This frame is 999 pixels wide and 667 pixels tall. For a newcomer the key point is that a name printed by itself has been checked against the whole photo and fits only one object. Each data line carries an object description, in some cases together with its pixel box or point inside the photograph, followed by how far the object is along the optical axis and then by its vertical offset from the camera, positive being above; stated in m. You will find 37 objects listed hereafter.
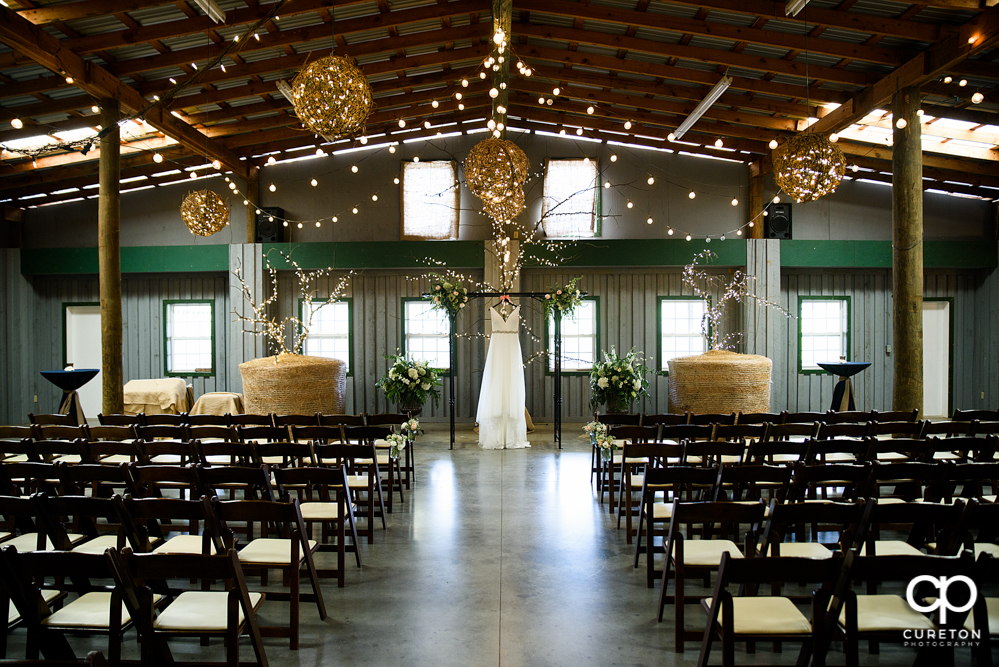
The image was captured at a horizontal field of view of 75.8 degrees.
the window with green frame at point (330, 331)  12.67 -0.09
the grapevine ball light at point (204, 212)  9.45 +1.71
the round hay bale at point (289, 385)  9.53 -0.88
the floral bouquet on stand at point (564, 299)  9.78 +0.40
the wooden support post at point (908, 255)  7.72 +0.83
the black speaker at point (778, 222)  12.05 +1.91
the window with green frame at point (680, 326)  12.45 -0.03
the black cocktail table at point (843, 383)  9.84 -0.95
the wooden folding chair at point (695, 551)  3.25 -1.09
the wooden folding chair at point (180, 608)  2.54 -1.15
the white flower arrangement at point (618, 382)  10.35 -0.93
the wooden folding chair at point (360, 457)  4.96 -1.05
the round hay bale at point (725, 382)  10.19 -0.93
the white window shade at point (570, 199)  12.47 +2.46
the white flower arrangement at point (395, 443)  6.38 -1.18
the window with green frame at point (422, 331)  12.58 -0.10
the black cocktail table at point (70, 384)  8.55 -0.76
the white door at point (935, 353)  12.28 -0.58
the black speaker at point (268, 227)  12.30 +1.92
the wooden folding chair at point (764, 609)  2.49 -1.23
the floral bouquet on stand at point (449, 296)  9.80 +0.46
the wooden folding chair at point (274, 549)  3.31 -1.19
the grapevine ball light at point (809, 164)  6.39 +1.60
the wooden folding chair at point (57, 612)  2.54 -1.18
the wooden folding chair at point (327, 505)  4.15 -1.25
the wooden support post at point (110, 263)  8.21 +0.84
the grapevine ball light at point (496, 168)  7.17 +1.77
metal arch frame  9.44 -0.50
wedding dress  9.37 -0.99
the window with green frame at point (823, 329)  12.38 -0.10
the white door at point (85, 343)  12.80 -0.30
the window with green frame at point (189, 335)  12.71 -0.16
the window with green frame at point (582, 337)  12.48 -0.23
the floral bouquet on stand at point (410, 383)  10.32 -0.92
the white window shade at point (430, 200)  12.61 +2.47
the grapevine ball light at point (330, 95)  4.86 +1.78
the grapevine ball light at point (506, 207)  7.94 +1.61
